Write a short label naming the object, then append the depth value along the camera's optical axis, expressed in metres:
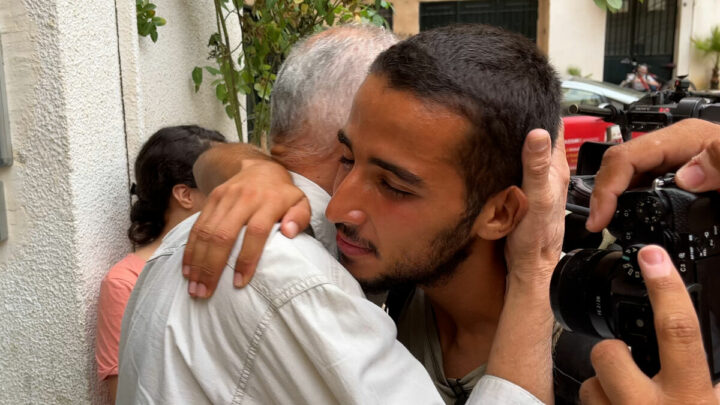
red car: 10.65
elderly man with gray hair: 1.22
